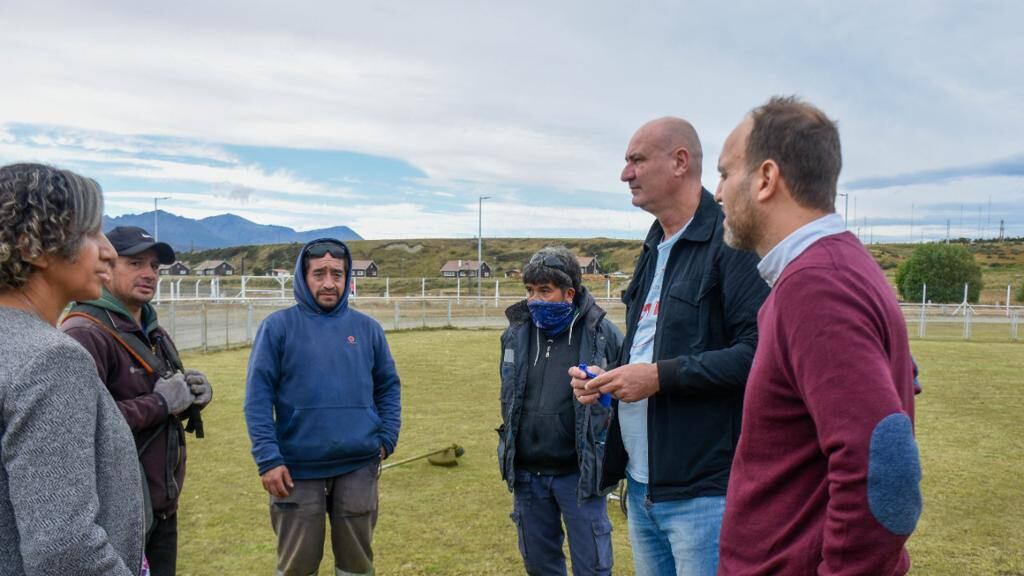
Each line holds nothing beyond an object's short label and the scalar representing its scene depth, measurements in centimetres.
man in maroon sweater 133
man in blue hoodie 359
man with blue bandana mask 360
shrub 5816
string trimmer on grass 724
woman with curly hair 140
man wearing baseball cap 309
